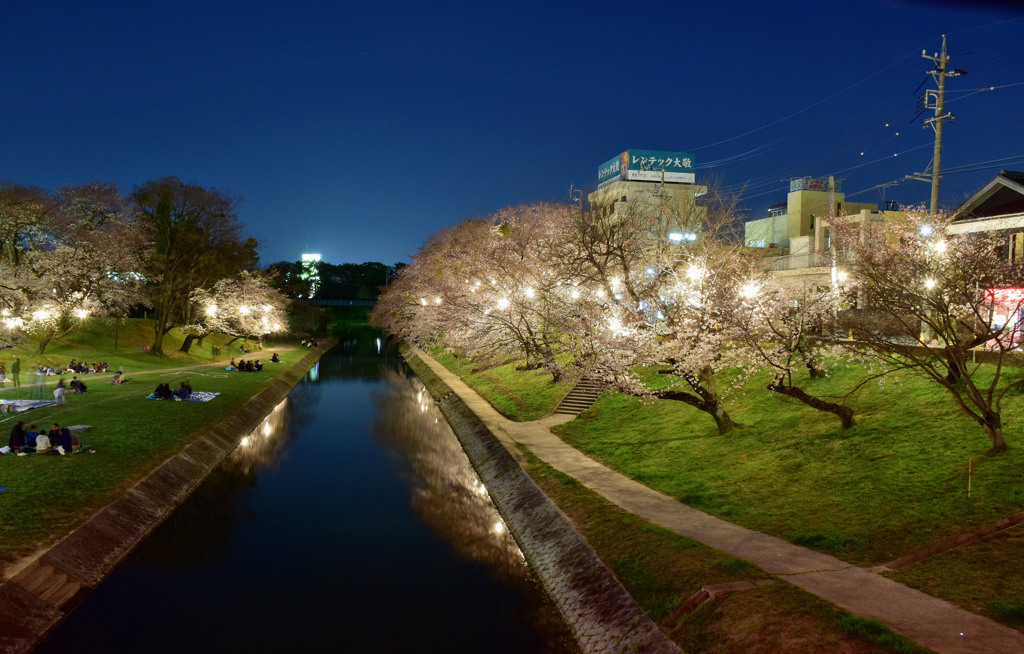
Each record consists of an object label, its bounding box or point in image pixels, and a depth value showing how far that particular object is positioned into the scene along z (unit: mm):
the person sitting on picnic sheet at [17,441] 21484
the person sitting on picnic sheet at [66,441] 21828
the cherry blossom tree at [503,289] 34500
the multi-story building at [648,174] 77588
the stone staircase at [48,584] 14000
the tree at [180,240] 52281
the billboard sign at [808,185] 71562
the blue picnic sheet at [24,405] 28875
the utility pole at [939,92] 33781
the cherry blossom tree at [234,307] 58656
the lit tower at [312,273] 173675
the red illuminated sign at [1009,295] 21625
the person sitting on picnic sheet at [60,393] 30338
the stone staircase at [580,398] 33531
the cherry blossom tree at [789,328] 19969
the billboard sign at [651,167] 80125
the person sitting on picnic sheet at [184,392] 34625
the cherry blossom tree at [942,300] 14953
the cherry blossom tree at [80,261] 43156
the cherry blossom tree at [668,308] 22641
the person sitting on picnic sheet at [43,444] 21516
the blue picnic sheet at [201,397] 35156
